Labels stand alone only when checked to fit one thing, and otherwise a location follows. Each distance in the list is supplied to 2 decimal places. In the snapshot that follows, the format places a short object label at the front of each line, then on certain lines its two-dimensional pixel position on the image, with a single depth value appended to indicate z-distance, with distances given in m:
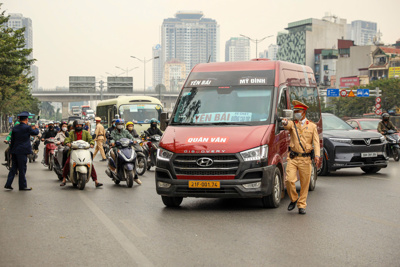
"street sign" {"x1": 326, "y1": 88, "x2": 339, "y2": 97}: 67.62
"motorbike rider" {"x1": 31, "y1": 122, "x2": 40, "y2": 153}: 25.05
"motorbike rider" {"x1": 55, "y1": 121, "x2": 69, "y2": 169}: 15.91
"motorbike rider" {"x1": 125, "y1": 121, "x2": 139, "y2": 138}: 18.03
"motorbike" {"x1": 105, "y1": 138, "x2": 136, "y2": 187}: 14.97
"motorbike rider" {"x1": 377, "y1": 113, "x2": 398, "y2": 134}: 22.95
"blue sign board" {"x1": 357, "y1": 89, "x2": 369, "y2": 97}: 65.74
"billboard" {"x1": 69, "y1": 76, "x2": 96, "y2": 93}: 75.88
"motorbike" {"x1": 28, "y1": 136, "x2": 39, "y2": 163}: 25.66
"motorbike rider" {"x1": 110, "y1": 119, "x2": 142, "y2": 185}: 15.57
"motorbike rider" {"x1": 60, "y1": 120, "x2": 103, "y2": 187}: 15.14
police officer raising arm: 10.23
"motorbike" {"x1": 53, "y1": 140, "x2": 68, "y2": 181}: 16.44
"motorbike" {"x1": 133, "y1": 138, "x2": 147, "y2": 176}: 18.25
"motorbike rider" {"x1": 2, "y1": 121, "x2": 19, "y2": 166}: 20.49
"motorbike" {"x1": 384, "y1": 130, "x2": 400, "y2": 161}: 23.06
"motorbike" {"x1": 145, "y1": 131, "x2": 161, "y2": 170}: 19.91
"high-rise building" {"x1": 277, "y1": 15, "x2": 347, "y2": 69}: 182.25
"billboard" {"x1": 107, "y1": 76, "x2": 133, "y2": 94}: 74.88
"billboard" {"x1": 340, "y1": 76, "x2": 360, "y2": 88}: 126.68
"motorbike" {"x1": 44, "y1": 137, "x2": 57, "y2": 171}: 19.86
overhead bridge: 122.06
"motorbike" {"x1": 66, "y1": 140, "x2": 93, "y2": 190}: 14.44
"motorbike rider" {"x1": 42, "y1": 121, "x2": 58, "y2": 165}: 21.00
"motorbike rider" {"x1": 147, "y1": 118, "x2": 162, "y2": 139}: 20.26
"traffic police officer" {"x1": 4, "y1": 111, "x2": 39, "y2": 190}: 14.06
